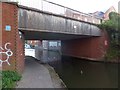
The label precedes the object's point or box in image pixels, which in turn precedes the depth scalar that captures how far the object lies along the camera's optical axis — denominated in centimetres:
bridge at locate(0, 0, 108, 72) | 559
